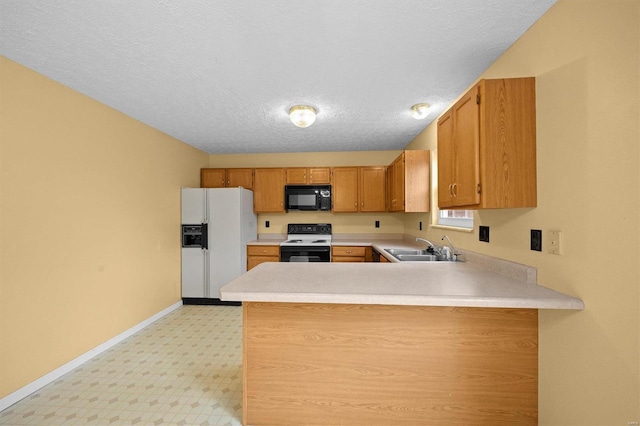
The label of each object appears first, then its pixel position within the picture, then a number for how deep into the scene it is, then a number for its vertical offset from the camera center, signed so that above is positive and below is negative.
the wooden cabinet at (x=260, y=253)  4.01 -0.62
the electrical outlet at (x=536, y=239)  1.43 -0.15
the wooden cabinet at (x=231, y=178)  4.39 +0.58
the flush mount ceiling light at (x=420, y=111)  2.57 +1.01
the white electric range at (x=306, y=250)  3.88 -0.56
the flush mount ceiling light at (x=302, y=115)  2.55 +0.96
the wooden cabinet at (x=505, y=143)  1.42 +0.38
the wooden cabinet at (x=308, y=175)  4.34 +0.62
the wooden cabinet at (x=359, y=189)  4.25 +0.38
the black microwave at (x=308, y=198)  4.28 +0.24
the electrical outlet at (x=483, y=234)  1.93 -0.16
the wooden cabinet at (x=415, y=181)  2.97 +0.37
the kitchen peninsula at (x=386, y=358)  1.44 -0.82
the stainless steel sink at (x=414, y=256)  2.74 -0.47
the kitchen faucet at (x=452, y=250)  2.32 -0.34
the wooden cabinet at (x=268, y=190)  4.36 +0.38
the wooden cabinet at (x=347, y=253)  3.95 -0.61
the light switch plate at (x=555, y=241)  1.30 -0.15
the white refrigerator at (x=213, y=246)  3.78 -0.48
